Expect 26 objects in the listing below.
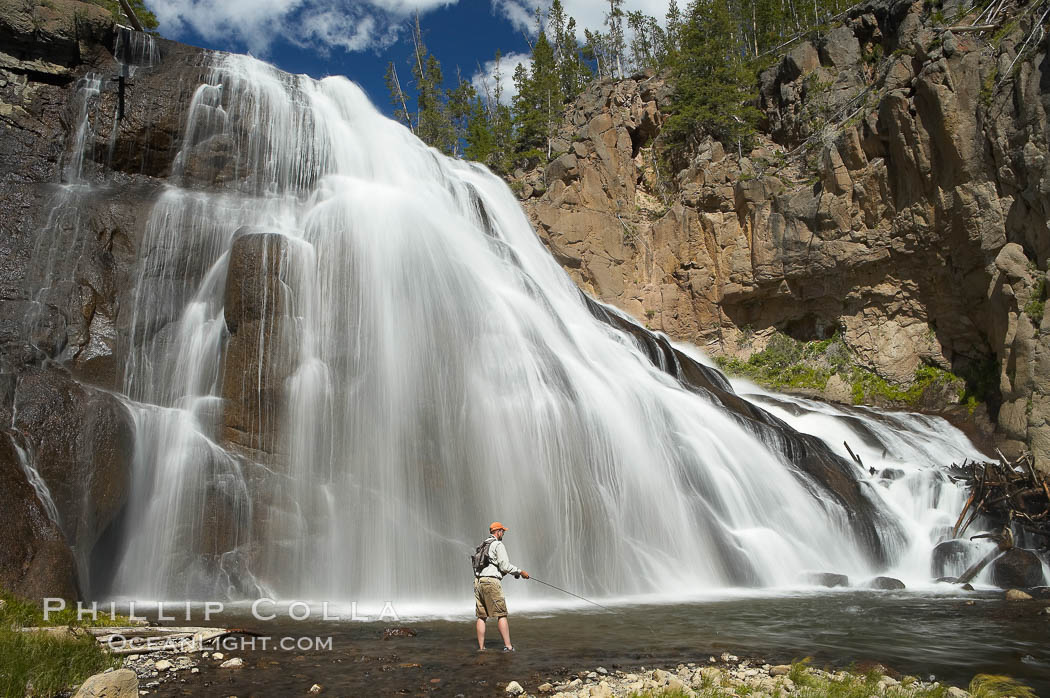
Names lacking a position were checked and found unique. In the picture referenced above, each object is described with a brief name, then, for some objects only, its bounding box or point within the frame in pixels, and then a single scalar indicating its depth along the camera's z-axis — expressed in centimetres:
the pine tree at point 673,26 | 4893
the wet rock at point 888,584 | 1285
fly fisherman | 786
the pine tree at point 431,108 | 4816
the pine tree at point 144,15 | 3666
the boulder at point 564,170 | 3153
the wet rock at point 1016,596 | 1120
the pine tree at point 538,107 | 3825
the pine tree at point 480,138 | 4428
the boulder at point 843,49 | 3147
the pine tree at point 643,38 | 5591
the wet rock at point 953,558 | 1377
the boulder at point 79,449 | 1095
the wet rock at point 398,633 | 861
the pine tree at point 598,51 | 5412
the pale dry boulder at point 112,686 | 521
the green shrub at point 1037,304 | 1750
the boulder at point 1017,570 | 1265
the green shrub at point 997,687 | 585
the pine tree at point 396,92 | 5169
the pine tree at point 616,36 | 5647
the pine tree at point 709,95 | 3206
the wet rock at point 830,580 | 1296
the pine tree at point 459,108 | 5051
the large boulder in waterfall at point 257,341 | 1292
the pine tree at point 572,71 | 4782
